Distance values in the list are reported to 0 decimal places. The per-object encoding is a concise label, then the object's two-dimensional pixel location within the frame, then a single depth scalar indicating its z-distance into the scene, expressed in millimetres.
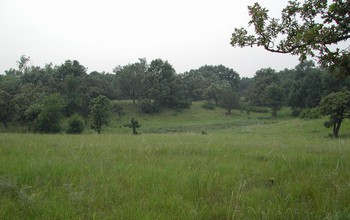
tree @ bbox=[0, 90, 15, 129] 53325
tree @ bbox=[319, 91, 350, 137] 32375
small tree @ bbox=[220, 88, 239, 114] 90938
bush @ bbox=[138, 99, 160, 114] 82750
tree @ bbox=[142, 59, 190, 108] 86812
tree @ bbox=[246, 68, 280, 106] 101688
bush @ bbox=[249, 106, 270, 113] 93938
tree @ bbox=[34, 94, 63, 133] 42594
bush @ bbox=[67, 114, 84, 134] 44250
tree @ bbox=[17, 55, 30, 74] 107438
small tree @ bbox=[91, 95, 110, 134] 47031
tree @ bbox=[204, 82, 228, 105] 101000
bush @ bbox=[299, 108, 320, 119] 35756
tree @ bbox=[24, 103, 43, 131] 47031
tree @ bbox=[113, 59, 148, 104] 88188
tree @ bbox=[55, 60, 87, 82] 78375
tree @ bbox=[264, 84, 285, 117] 82938
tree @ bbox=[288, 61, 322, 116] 77688
